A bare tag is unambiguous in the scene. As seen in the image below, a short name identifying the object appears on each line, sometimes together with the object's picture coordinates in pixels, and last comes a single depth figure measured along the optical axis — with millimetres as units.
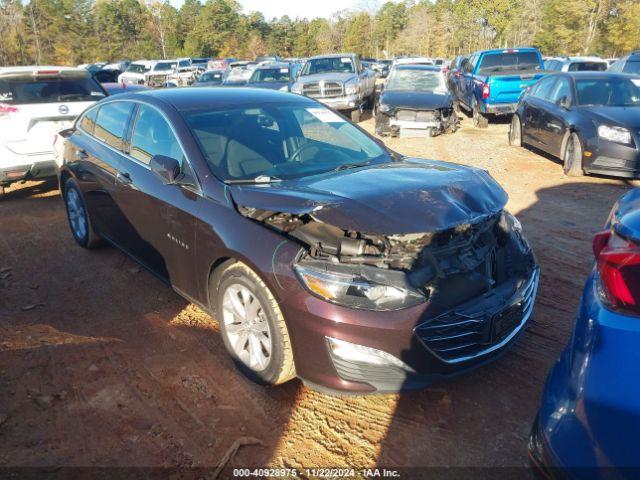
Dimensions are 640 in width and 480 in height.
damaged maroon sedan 2684
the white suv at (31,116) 6941
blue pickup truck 13102
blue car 1542
